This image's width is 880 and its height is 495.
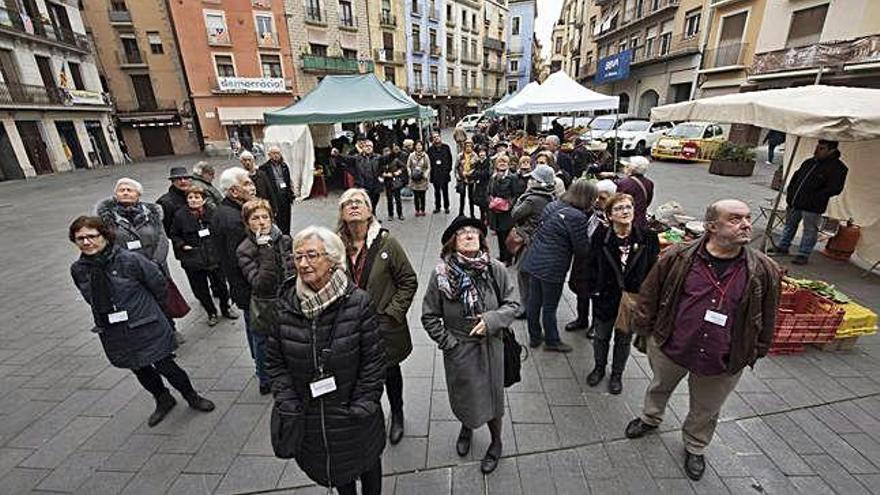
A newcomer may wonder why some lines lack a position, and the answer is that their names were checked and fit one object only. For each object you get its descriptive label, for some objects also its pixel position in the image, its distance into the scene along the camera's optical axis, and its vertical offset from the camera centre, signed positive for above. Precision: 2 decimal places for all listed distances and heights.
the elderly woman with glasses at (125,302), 2.66 -1.19
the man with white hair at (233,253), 3.19 -1.02
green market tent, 9.82 +0.58
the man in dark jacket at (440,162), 8.34 -0.82
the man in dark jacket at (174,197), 4.22 -0.70
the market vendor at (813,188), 5.32 -1.06
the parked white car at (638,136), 16.30 -0.75
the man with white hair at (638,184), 4.97 -0.88
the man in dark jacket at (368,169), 8.27 -0.92
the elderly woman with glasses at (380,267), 2.52 -0.92
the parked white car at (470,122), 28.92 +0.04
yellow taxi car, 14.99 -1.03
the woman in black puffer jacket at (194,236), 4.17 -1.12
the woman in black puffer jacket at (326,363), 1.85 -1.14
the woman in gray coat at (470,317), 2.34 -1.16
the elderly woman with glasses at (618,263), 2.92 -1.11
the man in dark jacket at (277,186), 6.21 -0.94
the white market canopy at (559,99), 9.07 +0.49
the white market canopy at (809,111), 3.77 +0.02
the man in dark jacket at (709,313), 2.16 -1.15
